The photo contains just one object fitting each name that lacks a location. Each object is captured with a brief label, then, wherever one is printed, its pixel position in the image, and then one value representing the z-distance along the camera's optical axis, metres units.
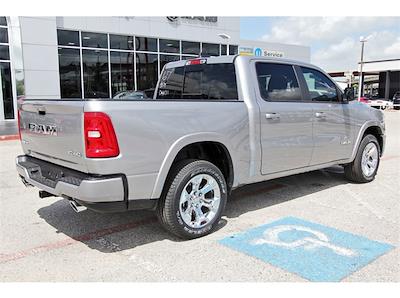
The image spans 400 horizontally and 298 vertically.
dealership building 15.84
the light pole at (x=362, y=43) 34.91
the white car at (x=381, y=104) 34.41
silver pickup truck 3.41
